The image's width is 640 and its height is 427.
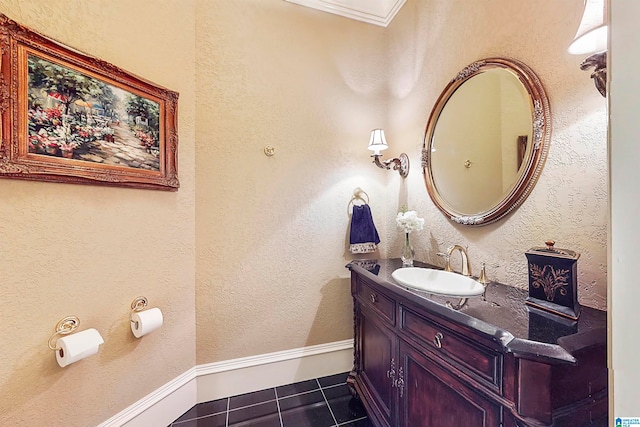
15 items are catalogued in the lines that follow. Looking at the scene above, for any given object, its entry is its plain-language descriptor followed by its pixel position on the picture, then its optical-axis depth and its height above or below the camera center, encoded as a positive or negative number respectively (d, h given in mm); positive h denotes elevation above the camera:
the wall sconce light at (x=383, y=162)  1846 +406
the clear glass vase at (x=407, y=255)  1649 -291
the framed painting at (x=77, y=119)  973 +442
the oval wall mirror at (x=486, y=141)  1118 +368
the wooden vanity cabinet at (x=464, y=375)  674 -536
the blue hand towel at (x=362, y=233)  1960 -167
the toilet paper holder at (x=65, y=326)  1086 -506
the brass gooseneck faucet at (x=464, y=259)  1354 -263
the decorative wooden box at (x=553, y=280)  853 -250
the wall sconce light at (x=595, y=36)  747 +552
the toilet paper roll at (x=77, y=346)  1044 -566
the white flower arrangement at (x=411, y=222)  1605 -70
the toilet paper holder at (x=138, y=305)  1347 -504
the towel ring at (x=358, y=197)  2049 +120
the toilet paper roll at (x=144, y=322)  1316 -579
